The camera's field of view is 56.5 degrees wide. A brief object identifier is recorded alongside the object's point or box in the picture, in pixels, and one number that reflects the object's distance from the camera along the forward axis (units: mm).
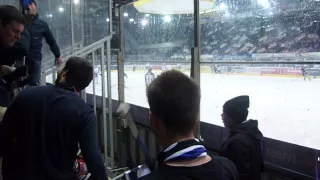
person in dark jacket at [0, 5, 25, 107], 1475
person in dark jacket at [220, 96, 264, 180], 1612
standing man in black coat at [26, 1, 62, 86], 2664
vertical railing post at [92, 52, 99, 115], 2758
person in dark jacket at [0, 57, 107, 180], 1290
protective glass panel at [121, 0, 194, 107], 2965
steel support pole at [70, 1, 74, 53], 3959
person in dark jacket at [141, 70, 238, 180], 690
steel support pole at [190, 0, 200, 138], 2566
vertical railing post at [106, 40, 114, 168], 2950
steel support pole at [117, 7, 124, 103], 3787
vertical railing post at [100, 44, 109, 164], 2848
